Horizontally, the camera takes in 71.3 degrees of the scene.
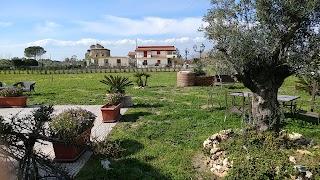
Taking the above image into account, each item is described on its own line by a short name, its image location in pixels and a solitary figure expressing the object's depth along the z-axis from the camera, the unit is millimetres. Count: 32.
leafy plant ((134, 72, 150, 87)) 12914
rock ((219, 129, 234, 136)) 4217
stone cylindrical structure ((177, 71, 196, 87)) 13385
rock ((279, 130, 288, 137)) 3940
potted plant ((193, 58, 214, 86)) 13707
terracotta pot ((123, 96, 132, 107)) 8259
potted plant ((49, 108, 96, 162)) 3672
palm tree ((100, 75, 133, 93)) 7777
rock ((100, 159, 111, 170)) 3572
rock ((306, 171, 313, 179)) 2995
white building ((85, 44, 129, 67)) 55026
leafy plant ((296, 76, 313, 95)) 10026
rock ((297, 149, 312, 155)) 3496
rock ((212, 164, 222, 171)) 3444
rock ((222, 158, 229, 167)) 3392
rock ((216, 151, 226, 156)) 3672
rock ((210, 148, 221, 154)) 3795
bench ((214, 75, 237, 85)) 12545
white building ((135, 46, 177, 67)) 56514
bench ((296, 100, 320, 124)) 5743
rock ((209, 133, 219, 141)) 4183
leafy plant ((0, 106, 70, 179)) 2370
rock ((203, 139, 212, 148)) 4127
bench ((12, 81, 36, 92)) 10769
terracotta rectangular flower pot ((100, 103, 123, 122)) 6317
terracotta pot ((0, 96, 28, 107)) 8675
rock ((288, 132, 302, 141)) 4041
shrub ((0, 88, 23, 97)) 8768
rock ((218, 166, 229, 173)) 3351
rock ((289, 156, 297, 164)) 3284
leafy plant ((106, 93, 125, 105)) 6915
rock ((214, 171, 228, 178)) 3309
